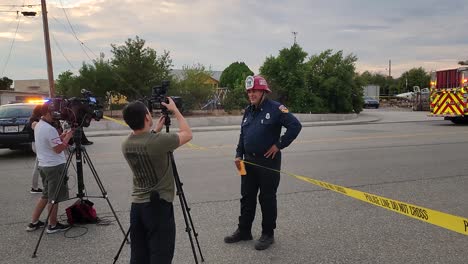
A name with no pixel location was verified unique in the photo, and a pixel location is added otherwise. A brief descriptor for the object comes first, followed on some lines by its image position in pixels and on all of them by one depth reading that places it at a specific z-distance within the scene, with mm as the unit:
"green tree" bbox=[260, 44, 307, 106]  28623
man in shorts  5129
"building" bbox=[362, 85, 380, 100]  56003
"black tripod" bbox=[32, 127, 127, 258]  4949
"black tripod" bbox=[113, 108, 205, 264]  3904
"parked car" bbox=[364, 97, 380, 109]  47906
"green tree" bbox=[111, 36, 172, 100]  25594
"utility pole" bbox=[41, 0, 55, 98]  22953
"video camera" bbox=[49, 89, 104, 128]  5121
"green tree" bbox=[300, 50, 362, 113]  29219
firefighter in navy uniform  4660
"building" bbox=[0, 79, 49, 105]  95531
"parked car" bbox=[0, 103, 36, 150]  11141
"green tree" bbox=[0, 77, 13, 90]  77688
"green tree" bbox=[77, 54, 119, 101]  25969
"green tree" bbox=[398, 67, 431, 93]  80656
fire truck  18719
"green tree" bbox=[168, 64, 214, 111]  26906
